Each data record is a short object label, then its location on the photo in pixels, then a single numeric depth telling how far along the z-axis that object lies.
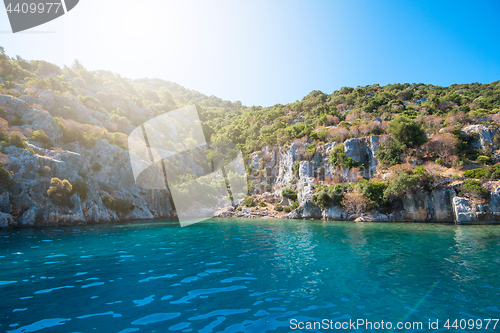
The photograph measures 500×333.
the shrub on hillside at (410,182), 27.06
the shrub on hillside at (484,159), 28.98
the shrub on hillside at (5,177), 22.84
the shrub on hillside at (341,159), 36.05
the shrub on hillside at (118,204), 33.06
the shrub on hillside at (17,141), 26.31
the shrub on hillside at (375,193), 29.53
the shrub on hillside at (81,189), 28.91
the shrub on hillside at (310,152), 41.00
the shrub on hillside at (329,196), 31.67
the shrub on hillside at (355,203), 29.75
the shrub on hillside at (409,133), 32.94
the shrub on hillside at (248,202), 43.45
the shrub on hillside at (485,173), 24.67
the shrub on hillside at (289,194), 40.00
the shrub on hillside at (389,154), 33.09
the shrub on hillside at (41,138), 30.24
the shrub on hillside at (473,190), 23.77
